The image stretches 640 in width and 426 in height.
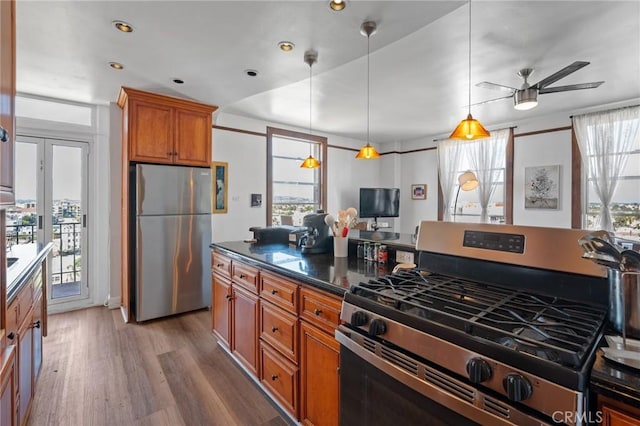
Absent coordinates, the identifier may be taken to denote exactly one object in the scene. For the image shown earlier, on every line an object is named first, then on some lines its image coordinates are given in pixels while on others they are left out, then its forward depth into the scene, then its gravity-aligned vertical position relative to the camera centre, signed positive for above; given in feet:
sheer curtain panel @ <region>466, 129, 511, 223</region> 18.33 +2.86
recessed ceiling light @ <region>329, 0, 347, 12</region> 6.20 +4.16
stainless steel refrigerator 11.03 -1.16
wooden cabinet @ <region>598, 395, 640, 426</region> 2.20 -1.47
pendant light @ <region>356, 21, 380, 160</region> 6.86 +4.11
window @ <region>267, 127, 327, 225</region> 17.85 +2.03
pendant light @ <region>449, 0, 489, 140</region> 8.04 +2.12
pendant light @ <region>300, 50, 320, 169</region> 8.18 +4.15
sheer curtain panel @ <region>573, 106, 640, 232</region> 14.20 +3.16
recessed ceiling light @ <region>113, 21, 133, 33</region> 6.95 +4.16
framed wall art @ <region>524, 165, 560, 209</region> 16.22 +1.32
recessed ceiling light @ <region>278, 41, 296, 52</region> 7.78 +4.18
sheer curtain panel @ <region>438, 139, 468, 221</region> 20.15 +2.82
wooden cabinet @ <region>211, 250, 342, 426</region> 5.04 -2.52
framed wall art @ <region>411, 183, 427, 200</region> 22.02 +1.40
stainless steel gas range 2.55 -1.18
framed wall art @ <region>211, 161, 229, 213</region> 15.30 +1.17
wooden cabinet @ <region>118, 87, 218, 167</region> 10.91 +3.00
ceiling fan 9.46 +3.78
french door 11.69 +0.01
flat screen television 21.98 +0.59
